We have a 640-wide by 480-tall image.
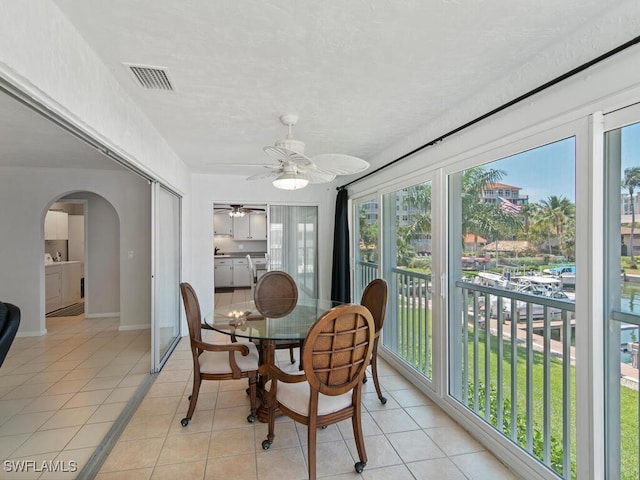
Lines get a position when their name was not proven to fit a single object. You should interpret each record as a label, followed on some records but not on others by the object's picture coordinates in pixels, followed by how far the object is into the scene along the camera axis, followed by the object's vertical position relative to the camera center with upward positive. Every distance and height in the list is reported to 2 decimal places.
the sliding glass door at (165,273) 3.26 -0.38
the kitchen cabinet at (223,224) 8.82 +0.43
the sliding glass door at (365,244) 4.01 -0.07
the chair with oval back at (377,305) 2.65 -0.56
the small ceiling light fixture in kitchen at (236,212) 8.39 +0.73
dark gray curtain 4.61 -0.17
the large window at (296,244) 5.08 -0.07
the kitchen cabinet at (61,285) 5.61 -0.82
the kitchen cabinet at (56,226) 6.09 +0.28
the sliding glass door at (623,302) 1.37 -0.28
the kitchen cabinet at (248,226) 8.91 +0.37
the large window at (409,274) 2.96 -0.35
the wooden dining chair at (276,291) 3.37 -0.57
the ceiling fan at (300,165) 2.14 +0.53
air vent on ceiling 1.83 +0.97
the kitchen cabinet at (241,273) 8.62 -0.90
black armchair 2.08 -0.56
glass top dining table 2.27 -0.66
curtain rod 1.30 +0.76
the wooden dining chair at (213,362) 2.29 -0.91
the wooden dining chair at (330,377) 1.70 -0.79
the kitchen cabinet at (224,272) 8.48 -0.86
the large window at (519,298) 1.69 -0.37
